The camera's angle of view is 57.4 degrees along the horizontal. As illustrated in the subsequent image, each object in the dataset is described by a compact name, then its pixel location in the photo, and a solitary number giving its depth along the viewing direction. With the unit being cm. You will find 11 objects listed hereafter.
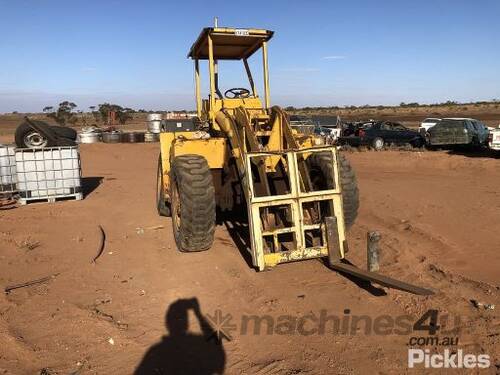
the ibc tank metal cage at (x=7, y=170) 1149
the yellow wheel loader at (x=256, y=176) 540
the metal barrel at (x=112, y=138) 2725
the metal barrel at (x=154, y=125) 3023
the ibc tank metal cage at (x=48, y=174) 1109
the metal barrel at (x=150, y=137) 2758
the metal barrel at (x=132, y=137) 2727
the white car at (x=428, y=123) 2489
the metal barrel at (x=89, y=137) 2738
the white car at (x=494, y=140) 1697
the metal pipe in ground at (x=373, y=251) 535
